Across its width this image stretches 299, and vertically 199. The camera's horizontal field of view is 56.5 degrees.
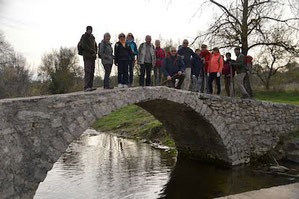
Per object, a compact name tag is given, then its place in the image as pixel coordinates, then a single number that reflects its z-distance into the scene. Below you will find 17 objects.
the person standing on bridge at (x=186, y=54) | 9.01
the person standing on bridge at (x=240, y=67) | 9.73
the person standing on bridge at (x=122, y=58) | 7.59
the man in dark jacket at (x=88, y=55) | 6.84
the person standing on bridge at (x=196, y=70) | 9.34
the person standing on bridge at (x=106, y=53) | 7.18
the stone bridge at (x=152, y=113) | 5.20
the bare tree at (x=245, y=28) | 11.91
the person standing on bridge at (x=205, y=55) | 9.81
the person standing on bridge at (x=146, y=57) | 8.20
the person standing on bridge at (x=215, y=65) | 9.55
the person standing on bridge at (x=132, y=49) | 7.79
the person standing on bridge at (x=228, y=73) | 10.21
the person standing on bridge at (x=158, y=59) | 8.80
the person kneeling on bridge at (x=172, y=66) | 8.76
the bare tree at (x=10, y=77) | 24.66
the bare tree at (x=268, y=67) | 21.48
